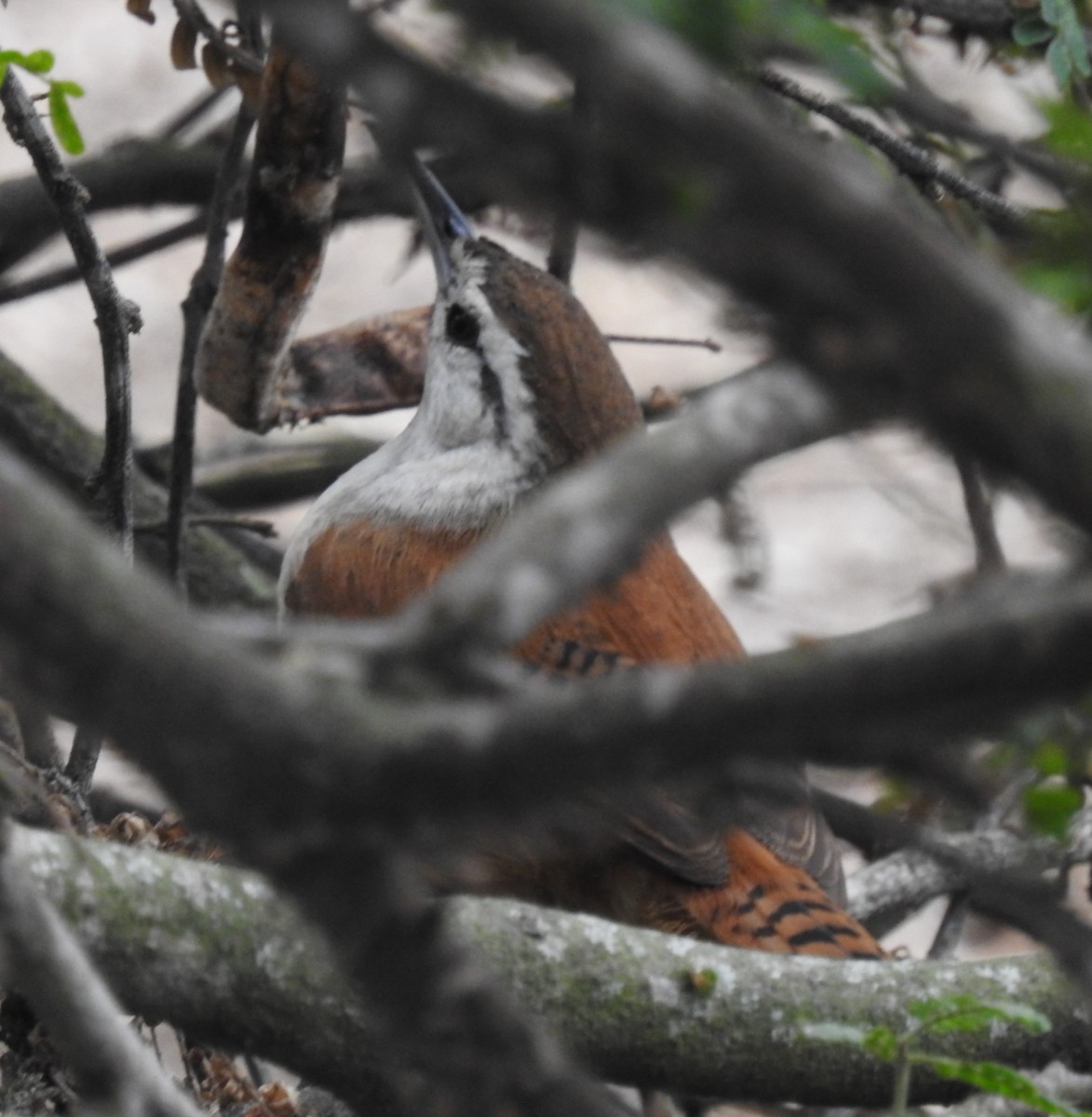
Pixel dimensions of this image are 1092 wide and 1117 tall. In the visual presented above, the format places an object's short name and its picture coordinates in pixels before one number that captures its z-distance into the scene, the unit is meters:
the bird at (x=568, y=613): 7.07
